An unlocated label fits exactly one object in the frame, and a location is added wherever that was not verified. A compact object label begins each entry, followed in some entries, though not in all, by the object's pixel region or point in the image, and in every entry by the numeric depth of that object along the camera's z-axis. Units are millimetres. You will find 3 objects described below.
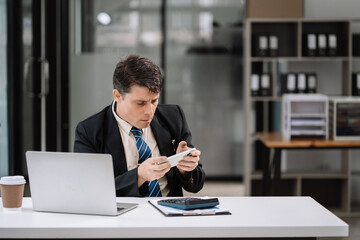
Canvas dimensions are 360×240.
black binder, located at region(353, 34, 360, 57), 5188
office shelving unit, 5078
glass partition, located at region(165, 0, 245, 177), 6371
